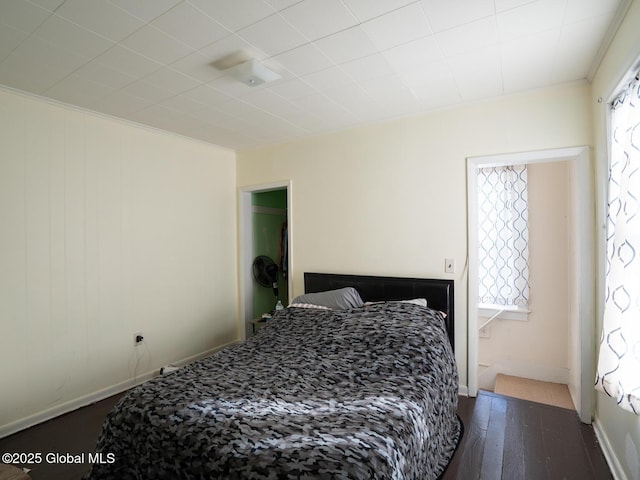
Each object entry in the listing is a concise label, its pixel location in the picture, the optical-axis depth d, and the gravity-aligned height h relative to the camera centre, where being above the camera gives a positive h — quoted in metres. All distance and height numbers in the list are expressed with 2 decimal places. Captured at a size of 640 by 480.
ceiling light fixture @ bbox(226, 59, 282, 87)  1.97 +1.07
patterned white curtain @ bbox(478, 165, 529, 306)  3.35 +0.01
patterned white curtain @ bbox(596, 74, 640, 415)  1.38 -0.17
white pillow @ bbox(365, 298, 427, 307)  2.58 -0.53
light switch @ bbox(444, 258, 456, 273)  2.70 -0.24
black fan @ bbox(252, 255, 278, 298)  4.11 -0.41
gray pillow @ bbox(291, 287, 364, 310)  2.78 -0.54
